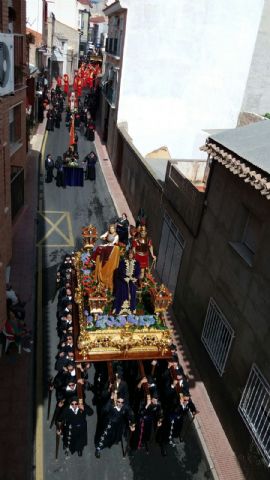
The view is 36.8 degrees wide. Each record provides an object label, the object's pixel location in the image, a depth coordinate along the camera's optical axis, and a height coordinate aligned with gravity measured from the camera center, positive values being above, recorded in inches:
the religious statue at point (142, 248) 464.4 -210.5
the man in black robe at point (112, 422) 342.6 -287.9
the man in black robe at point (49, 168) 913.5 -270.5
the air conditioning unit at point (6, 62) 426.9 -31.1
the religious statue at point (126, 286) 390.0 -207.6
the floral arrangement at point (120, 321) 366.9 -228.0
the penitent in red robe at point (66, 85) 1680.6 -177.3
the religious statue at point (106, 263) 407.2 -198.9
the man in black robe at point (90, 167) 966.4 -272.6
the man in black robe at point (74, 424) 336.2 -287.8
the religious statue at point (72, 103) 1186.4 -169.1
